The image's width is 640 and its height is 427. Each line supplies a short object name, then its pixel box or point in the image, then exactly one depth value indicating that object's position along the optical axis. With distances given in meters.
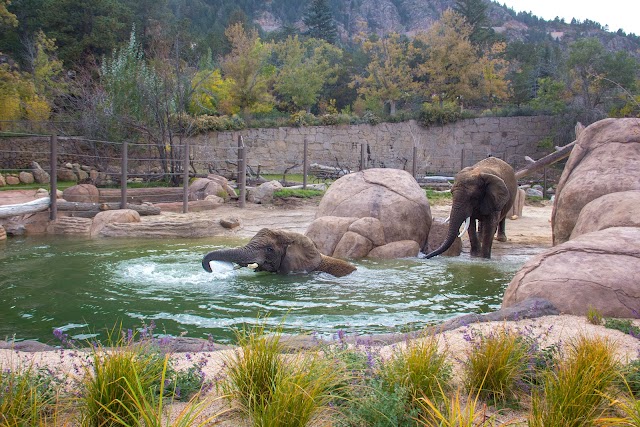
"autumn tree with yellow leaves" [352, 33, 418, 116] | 37.59
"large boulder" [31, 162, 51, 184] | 19.02
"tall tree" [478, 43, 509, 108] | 36.81
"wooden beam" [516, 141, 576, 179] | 10.48
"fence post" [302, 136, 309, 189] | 19.80
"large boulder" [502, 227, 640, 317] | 4.94
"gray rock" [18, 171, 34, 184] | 18.67
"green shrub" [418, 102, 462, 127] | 31.91
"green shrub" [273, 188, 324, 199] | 17.44
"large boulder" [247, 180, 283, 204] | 17.56
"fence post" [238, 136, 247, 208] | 16.83
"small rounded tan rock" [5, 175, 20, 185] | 18.23
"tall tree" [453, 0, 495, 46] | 48.28
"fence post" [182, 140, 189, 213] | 14.82
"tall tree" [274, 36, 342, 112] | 36.75
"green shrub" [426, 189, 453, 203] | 18.02
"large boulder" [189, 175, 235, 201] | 17.11
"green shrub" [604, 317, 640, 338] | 4.31
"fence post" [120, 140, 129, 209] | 13.70
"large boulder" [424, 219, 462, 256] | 10.14
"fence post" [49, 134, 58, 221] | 12.55
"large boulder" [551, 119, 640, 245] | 7.47
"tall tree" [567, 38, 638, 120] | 29.45
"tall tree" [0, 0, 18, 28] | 19.36
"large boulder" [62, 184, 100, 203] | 14.50
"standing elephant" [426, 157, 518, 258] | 9.34
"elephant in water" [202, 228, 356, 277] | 7.42
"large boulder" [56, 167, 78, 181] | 19.62
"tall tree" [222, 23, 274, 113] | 34.53
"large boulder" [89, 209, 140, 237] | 12.02
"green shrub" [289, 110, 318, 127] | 30.64
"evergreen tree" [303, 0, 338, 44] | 61.16
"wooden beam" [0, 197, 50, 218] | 11.55
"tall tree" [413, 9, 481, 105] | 35.91
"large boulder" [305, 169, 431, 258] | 9.44
